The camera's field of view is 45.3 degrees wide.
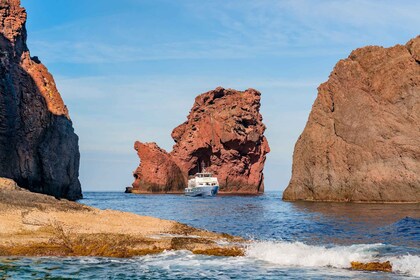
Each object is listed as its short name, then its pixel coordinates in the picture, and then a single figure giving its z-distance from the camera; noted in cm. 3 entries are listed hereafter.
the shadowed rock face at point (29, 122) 9175
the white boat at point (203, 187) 15538
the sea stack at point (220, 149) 18975
